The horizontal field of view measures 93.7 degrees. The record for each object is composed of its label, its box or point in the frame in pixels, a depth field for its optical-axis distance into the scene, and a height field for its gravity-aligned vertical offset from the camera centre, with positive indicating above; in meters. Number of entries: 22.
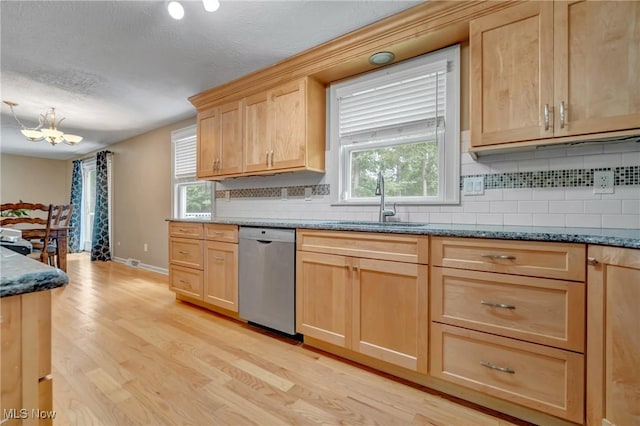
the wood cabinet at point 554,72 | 1.43 +0.74
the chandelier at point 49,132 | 3.71 +0.98
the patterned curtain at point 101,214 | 5.67 -0.08
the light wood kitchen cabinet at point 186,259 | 3.00 -0.50
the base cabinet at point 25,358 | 0.50 -0.26
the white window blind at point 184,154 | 4.21 +0.82
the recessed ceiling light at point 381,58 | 2.21 +1.16
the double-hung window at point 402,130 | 2.15 +0.65
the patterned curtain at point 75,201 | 6.88 +0.20
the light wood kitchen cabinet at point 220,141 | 3.05 +0.75
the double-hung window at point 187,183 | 4.17 +0.39
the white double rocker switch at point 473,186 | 2.03 +0.18
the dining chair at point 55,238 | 4.23 -0.40
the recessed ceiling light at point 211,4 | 1.72 +1.20
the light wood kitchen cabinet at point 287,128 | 2.57 +0.75
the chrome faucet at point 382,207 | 2.28 +0.04
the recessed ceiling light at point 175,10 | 1.82 +1.24
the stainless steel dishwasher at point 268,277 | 2.28 -0.53
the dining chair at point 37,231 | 3.87 -0.29
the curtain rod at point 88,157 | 6.52 +1.18
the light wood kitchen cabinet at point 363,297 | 1.71 -0.55
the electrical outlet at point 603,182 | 1.66 +0.17
